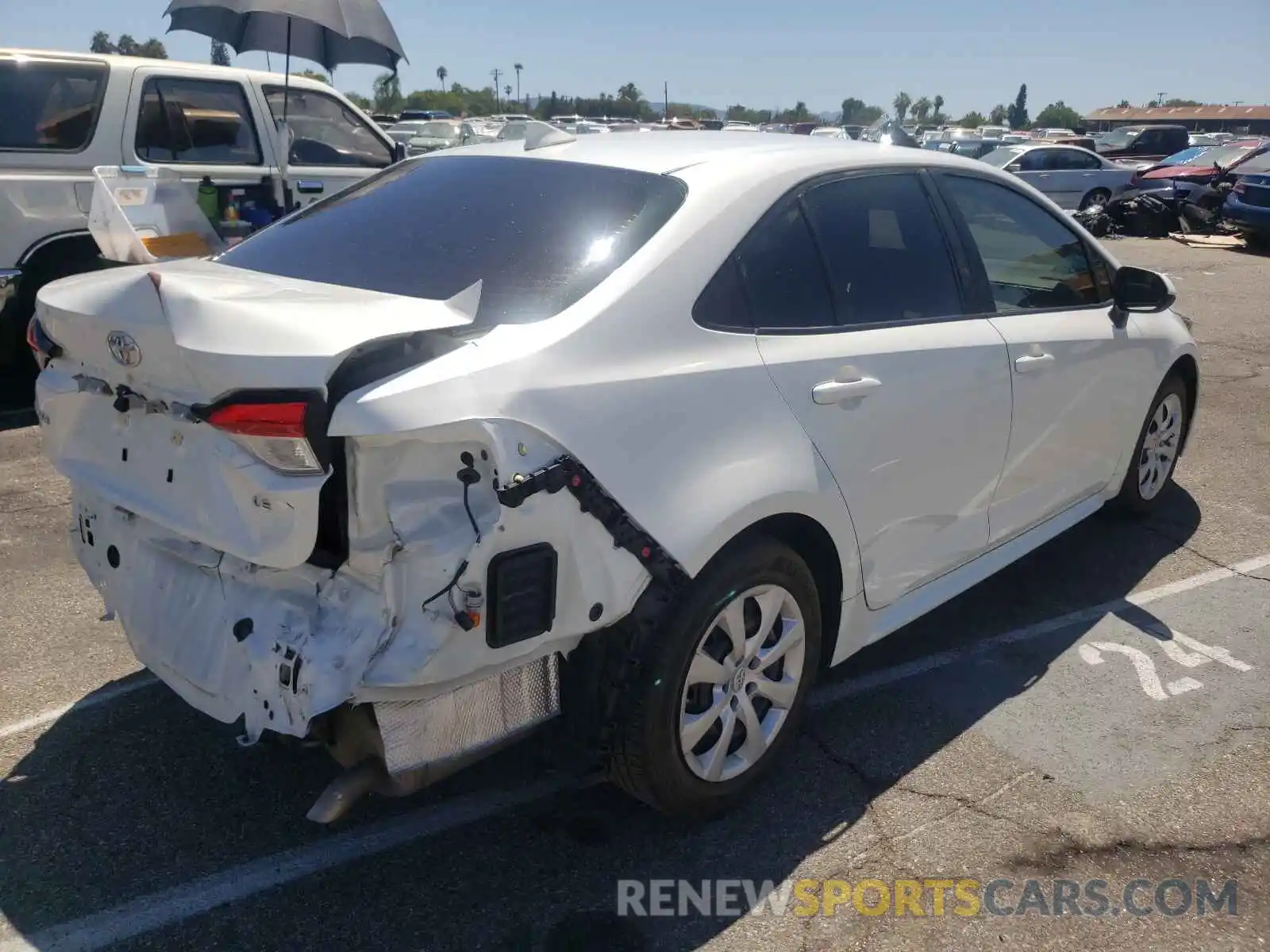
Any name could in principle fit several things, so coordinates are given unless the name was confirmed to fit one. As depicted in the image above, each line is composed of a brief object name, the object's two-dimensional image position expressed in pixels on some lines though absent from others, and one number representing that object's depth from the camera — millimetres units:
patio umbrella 7332
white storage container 5637
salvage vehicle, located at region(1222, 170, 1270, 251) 16672
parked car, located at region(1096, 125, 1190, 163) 29984
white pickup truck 6477
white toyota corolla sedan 2262
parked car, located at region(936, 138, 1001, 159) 22484
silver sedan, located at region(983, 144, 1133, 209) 20234
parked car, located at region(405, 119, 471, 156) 19042
